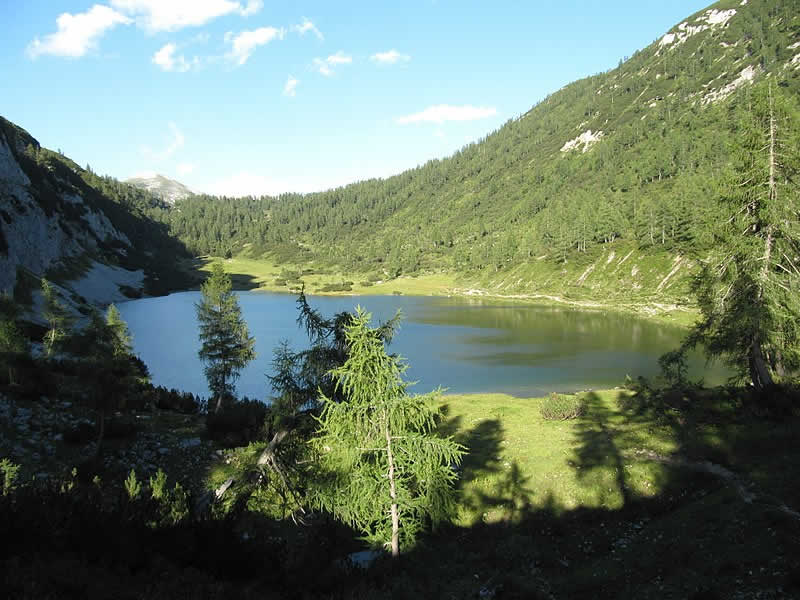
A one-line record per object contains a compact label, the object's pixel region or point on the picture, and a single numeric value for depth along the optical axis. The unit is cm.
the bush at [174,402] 3488
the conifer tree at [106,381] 1981
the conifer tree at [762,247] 2100
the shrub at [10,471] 1183
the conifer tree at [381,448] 1286
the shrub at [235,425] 2522
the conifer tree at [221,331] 3769
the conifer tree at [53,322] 4175
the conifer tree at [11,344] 2466
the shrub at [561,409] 2928
